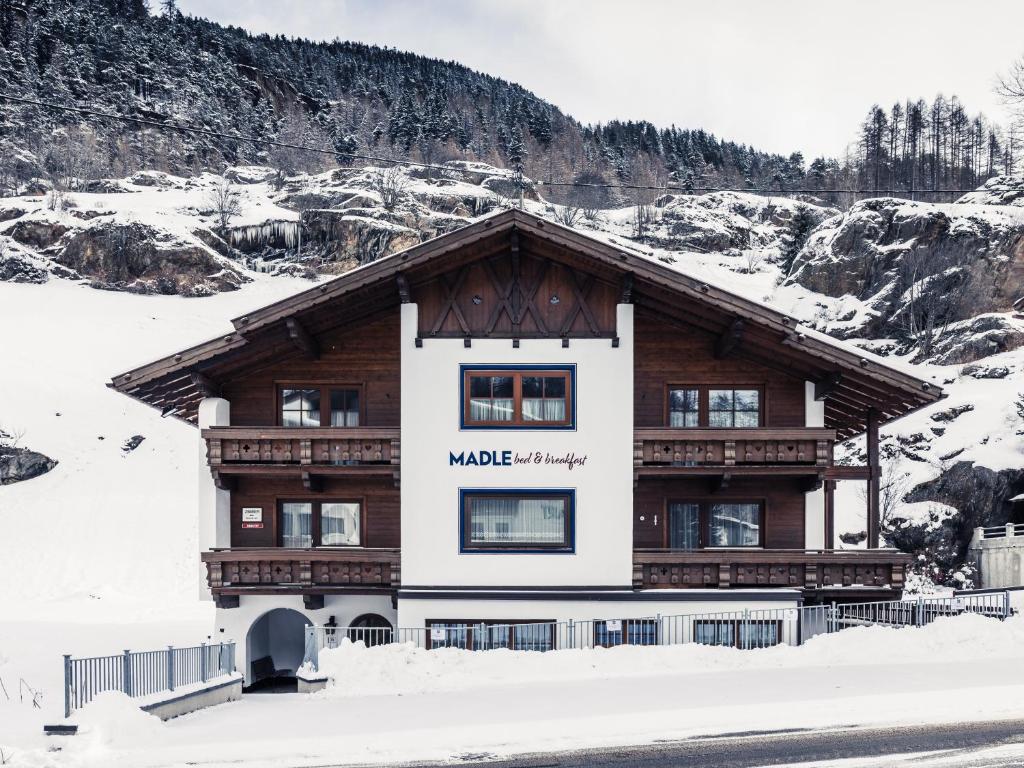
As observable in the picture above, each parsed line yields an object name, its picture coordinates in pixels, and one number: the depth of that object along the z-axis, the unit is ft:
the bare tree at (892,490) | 136.05
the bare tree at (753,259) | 291.17
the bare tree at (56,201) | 250.78
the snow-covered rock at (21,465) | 159.10
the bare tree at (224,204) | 269.97
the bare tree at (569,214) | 311.31
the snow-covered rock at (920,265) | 195.42
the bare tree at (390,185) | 285.84
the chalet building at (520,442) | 65.26
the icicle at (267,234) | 267.18
